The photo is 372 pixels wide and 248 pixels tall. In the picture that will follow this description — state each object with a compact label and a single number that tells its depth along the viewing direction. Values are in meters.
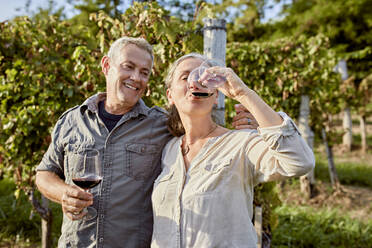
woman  1.41
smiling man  1.87
